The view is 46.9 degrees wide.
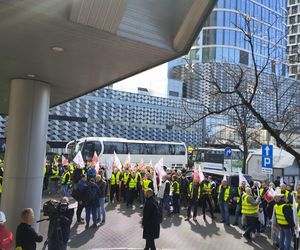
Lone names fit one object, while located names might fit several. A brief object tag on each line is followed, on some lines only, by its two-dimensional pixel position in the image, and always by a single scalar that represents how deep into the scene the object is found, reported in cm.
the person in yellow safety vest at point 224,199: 1340
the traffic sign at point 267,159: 1272
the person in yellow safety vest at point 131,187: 1590
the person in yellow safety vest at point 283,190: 1206
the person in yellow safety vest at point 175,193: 1444
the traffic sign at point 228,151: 2228
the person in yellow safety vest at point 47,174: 1916
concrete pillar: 812
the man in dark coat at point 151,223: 865
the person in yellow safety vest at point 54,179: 1936
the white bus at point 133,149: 2964
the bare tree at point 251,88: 1387
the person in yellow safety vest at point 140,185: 1634
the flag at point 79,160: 1807
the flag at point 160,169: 1610
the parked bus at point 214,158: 3512
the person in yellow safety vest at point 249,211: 1108
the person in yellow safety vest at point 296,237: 946
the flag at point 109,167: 1811
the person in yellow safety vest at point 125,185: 1695
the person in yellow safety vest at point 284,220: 938
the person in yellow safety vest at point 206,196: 1411
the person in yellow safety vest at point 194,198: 1377
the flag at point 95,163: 1706
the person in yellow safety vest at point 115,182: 1700
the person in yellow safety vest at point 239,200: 1329
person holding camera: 710
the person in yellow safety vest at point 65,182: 1722
